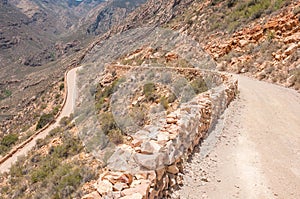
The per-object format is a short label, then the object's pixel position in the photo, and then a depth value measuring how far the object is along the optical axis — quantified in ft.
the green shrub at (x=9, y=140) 84.35
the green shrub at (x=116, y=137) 36.16
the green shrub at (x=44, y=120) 89.53
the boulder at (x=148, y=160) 13.52
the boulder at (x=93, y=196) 11.62
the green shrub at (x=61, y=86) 137.97
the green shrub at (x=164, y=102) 43.40
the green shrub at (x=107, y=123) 45.38
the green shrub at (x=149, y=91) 51.27
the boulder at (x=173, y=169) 15.52
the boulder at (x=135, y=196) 10.98
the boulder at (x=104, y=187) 11.78
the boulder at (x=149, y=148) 14.30
